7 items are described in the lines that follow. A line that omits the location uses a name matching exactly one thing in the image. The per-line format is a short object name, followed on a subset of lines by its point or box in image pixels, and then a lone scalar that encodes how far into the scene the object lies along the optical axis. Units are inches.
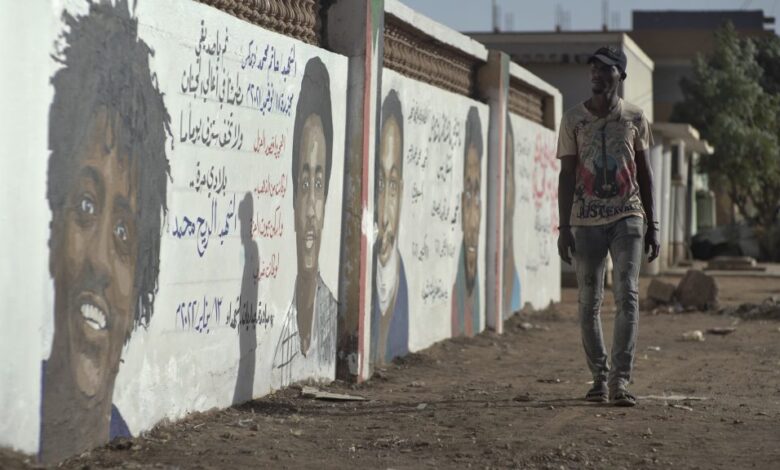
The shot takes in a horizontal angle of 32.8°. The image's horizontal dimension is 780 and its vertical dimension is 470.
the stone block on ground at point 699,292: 628.4
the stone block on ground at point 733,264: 1061.8
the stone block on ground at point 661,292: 634.8
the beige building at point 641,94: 909.2
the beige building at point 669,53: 1872.5
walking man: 278.4
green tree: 1330.0
